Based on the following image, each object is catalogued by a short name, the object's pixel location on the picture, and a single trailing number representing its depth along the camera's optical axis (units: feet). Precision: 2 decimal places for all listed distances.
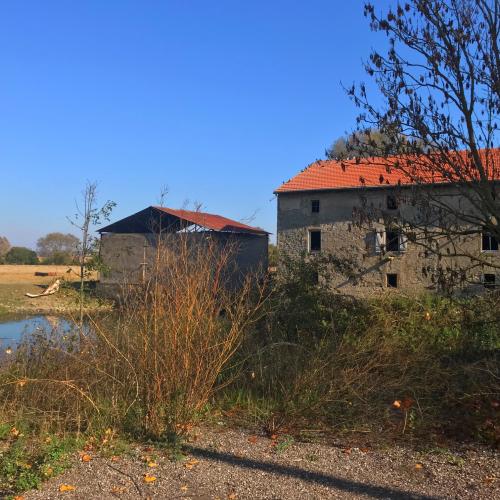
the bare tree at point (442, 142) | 18.92
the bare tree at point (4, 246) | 226.01
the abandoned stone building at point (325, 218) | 104.63
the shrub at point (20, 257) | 215.51
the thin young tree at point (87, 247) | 30.68
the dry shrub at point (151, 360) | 17.19
